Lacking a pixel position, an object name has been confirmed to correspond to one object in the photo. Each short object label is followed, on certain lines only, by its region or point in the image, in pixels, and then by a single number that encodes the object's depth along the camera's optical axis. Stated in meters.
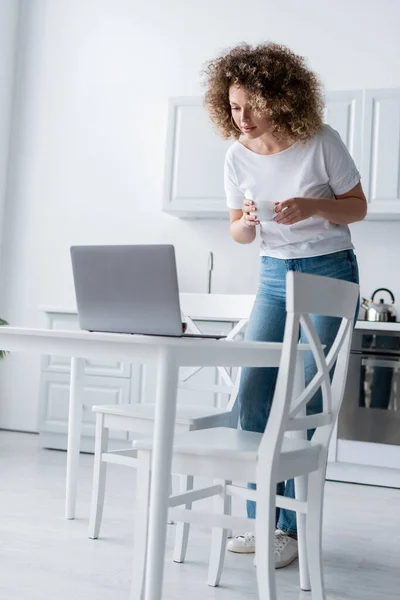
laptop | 1.53
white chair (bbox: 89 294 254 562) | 2.16
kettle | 3.97
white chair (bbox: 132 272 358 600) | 1.52
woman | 2.21
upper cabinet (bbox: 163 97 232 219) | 4.25
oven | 3.65
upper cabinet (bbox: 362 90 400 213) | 3.92
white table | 1.47
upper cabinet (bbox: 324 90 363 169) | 3.98
